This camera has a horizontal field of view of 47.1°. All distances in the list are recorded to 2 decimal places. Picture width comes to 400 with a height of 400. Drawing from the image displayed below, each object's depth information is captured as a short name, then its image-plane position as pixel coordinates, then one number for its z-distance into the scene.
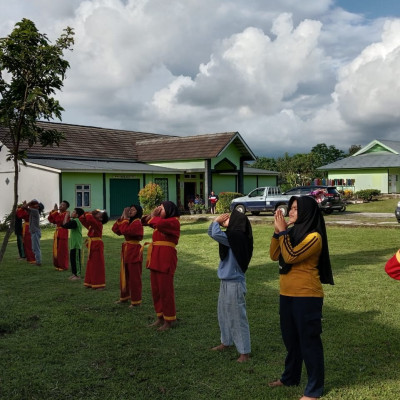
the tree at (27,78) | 5.78
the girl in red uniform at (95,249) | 8.26
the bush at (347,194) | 33.05
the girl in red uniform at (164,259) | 6.03
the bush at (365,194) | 32.81
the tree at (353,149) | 73.56
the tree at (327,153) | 74.25
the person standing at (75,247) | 9.45
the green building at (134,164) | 23.72
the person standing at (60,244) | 10.35
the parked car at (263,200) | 23.56
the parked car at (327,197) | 23.38
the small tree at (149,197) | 22.16
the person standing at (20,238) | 12.25
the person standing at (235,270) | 4.97
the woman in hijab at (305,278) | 3.90
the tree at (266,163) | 60.97
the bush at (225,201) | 25.66
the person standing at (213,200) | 26.26
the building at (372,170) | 37.22
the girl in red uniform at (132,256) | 7.18
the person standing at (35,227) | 11.24
